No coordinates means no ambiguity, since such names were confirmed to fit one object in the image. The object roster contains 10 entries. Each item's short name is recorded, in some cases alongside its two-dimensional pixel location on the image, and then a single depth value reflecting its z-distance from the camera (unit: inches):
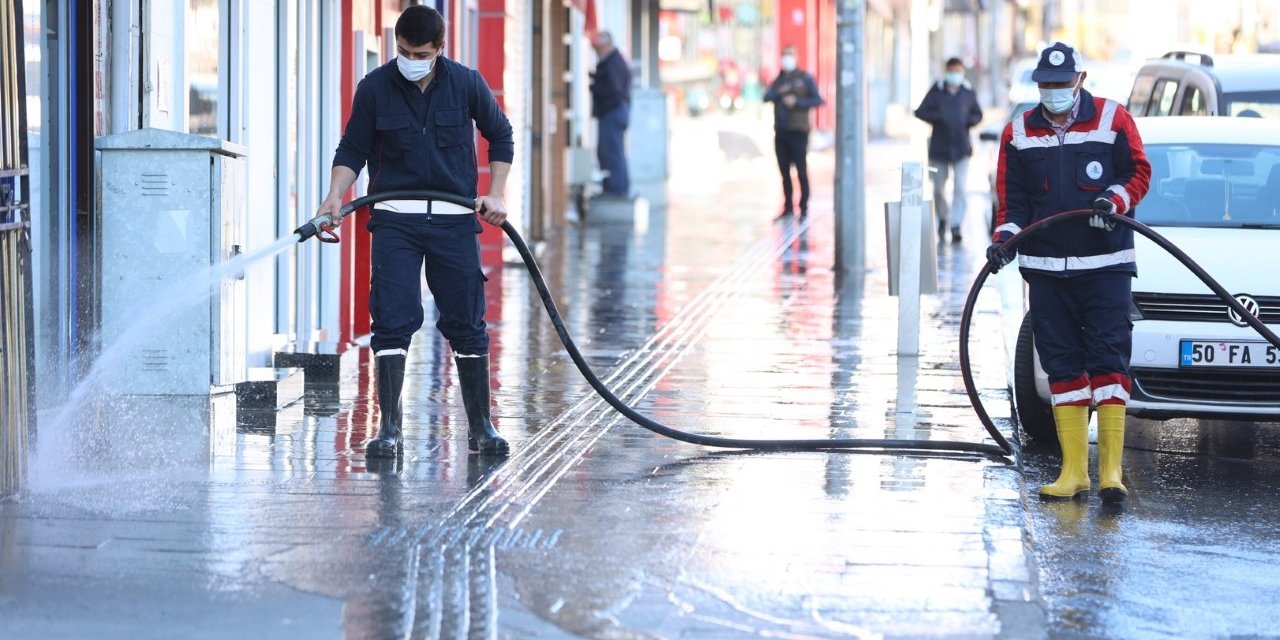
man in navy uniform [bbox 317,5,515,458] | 619.8
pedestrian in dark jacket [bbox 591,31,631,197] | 1879.9
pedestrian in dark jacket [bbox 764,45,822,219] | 1835.6
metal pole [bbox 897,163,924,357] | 892.0
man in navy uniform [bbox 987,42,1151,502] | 615.2
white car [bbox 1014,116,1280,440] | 679.1
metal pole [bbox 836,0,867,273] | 1326.3
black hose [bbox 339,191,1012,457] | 652.7
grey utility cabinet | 684.7
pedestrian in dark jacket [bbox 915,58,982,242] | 1588.3
